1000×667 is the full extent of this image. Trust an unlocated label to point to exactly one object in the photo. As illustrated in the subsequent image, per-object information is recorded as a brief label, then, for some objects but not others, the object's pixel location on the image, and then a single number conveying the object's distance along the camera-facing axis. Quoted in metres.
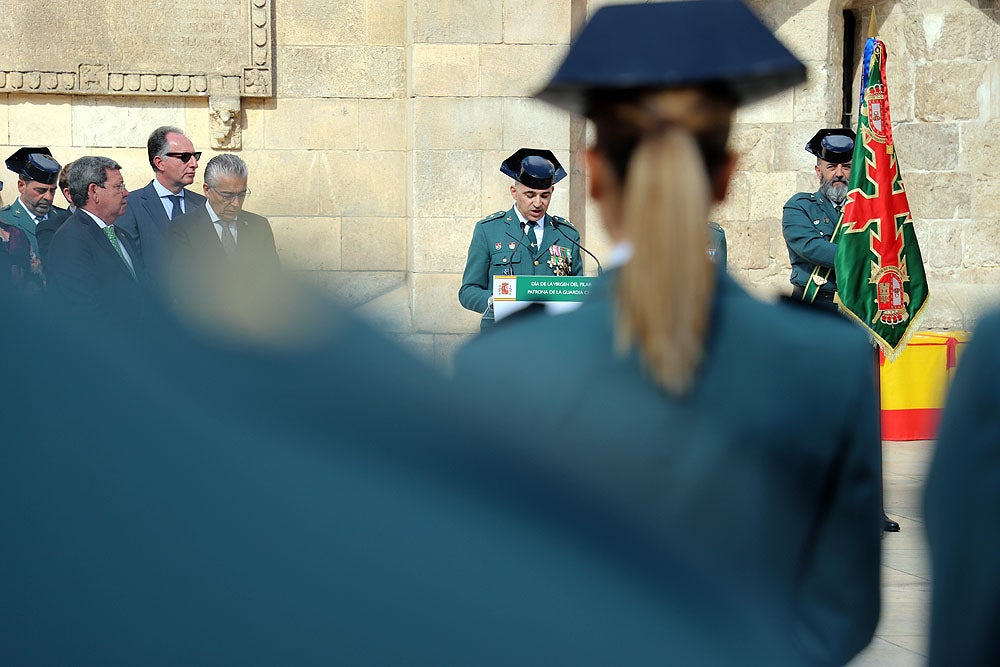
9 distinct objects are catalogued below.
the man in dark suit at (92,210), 8.48
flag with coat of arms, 11.65
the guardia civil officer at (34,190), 15.48
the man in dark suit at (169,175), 11.30
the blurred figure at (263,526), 1.08
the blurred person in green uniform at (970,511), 2.48
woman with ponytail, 2.76
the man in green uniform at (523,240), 11.27
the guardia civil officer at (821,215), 11.83
